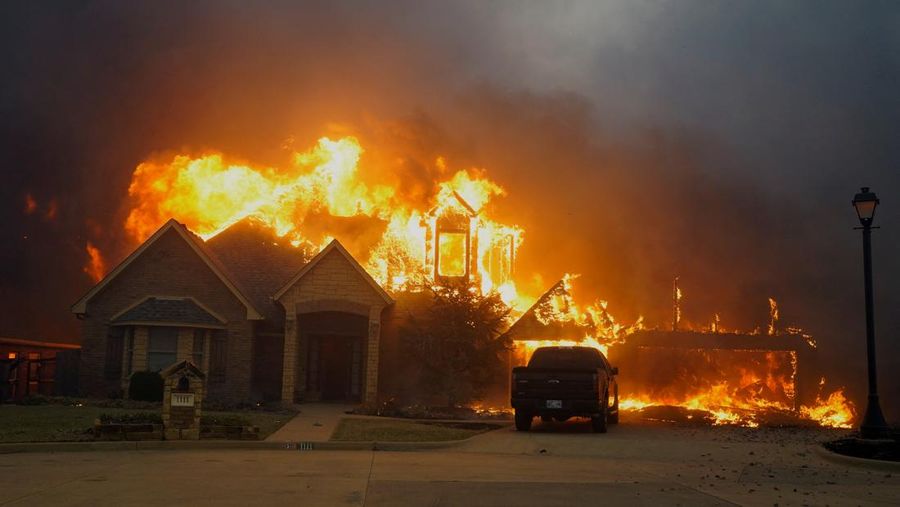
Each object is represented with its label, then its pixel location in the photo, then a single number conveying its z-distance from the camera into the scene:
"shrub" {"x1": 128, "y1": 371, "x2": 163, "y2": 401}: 25.50
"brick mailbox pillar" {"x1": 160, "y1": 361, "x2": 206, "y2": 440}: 16.08
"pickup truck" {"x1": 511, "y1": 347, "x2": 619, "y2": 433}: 19.36
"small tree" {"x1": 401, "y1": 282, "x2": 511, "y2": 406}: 27.08
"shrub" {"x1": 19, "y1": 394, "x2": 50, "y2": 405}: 24.23
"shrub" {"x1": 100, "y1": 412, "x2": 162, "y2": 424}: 16.36
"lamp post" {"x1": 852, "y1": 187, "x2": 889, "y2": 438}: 16.69
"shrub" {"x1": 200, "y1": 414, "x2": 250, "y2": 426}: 16.97
